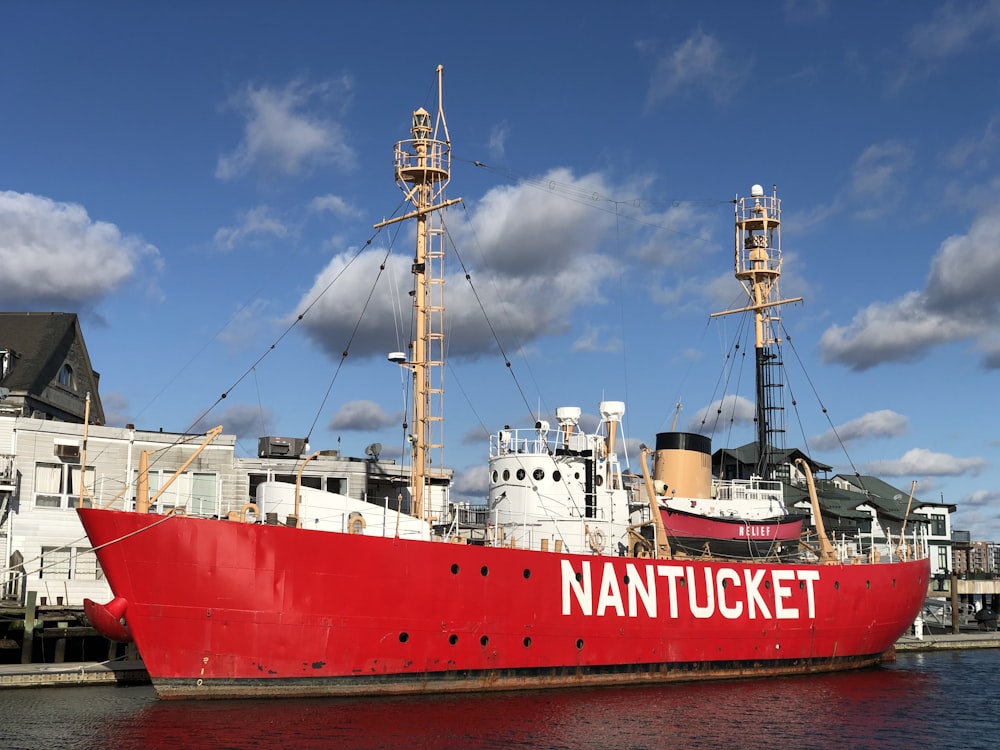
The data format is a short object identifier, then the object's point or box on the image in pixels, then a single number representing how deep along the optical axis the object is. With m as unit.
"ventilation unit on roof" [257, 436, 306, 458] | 36.25
